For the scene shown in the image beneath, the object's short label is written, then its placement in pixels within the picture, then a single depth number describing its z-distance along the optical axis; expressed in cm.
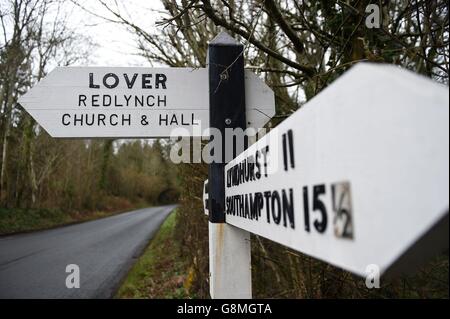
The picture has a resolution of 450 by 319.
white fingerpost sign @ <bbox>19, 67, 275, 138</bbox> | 143
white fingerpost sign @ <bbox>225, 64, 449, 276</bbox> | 38
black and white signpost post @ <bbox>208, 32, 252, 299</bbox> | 132
